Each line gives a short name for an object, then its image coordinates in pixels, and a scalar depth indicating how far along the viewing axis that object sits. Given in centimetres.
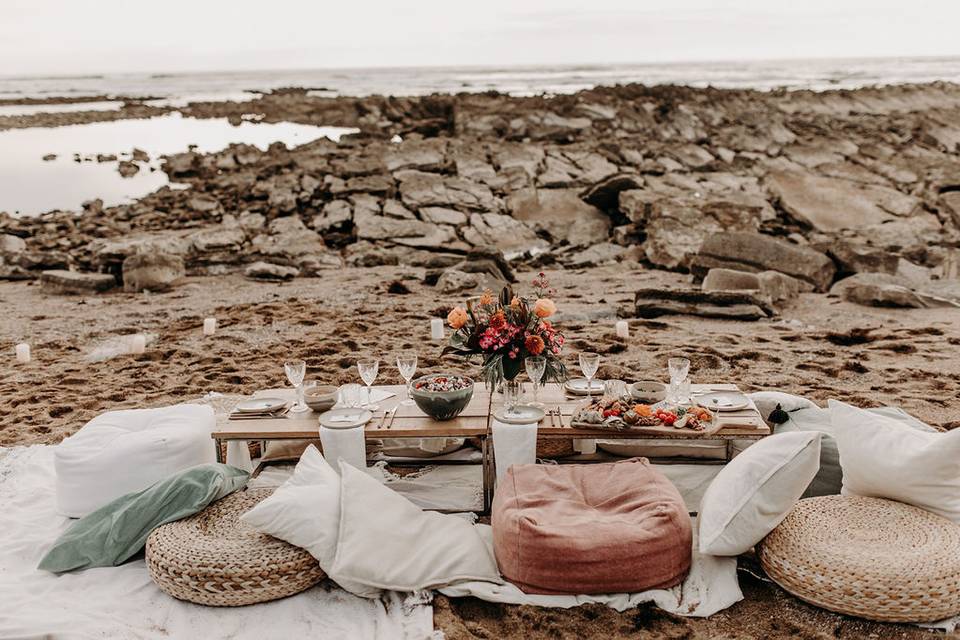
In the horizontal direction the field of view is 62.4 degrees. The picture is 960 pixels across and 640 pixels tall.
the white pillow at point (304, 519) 344
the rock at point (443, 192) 1380
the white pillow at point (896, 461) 339
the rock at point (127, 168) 1916
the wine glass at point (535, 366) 432
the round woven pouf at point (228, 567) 332
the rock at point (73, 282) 974
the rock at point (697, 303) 821
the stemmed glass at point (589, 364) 450
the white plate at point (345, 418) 414
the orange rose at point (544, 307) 422
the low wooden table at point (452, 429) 411
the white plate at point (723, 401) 433
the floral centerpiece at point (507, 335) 428
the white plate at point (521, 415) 412
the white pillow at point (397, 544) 343
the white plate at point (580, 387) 467
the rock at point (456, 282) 939
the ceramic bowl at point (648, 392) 443
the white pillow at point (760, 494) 338
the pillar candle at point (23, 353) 704
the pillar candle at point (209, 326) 777
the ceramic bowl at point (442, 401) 421
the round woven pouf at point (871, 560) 307
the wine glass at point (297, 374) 446
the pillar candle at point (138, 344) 725
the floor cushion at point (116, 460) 418
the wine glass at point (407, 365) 448
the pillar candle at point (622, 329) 737
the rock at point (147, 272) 984
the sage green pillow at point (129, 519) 370
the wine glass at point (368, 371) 449
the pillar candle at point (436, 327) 724
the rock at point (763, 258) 946
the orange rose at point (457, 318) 427
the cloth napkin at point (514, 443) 411
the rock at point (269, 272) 1039
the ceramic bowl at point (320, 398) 448
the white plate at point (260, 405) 448
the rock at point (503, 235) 1258
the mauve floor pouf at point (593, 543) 333
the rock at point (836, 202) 1299
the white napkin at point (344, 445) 412
